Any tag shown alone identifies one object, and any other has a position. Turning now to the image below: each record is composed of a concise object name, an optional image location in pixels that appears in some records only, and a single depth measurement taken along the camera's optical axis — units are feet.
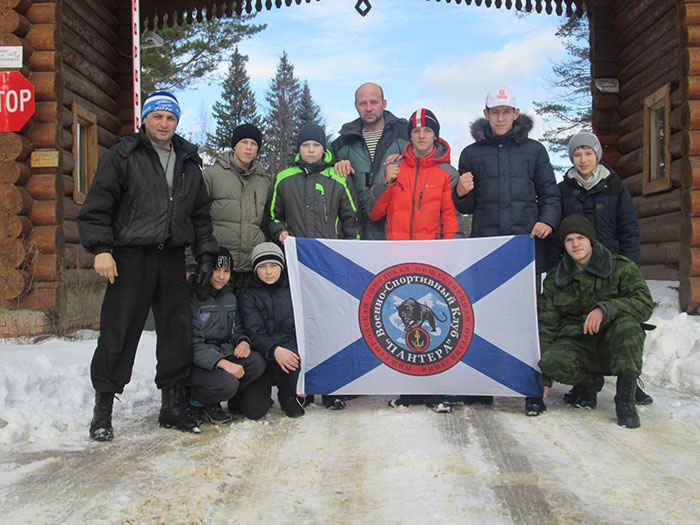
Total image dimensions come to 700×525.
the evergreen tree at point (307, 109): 140.46
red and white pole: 19.73
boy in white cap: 14.01
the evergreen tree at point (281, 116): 150.07
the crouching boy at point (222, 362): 12.25
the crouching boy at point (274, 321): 12.92
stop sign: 20.61
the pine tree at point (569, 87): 81.71
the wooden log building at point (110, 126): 21.03
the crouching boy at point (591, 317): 12.20
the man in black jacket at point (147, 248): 11.16
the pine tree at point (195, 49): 66.95
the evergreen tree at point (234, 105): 142.20
